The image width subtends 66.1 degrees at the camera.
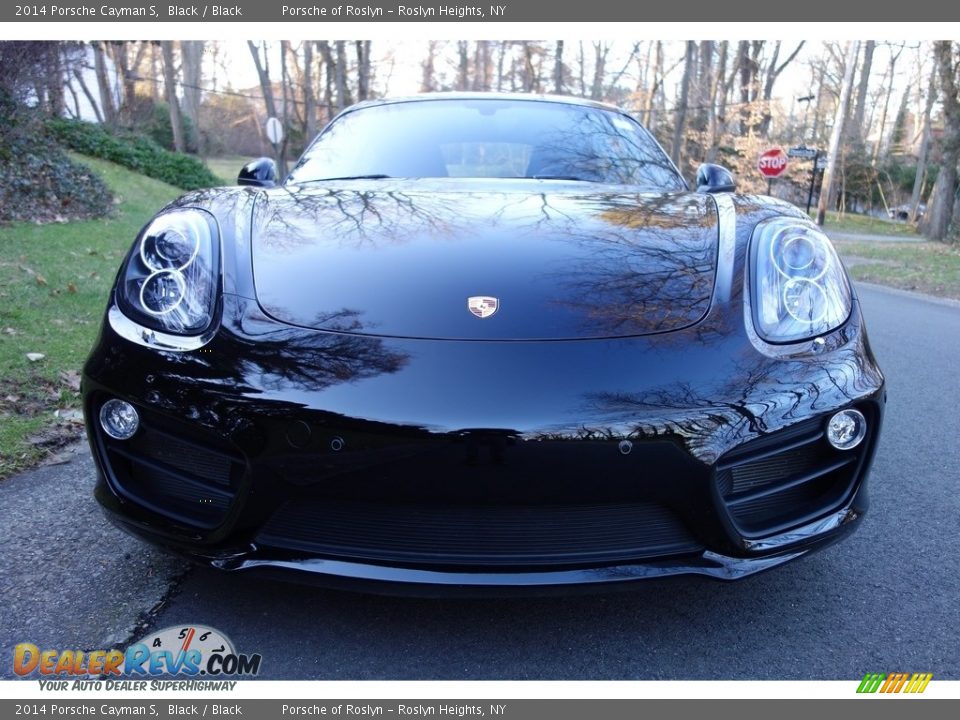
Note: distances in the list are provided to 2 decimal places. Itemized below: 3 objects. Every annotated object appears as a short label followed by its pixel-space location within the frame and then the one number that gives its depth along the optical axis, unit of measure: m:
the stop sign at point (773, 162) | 18.50
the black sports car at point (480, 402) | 1.51
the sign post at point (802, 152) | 16.48
